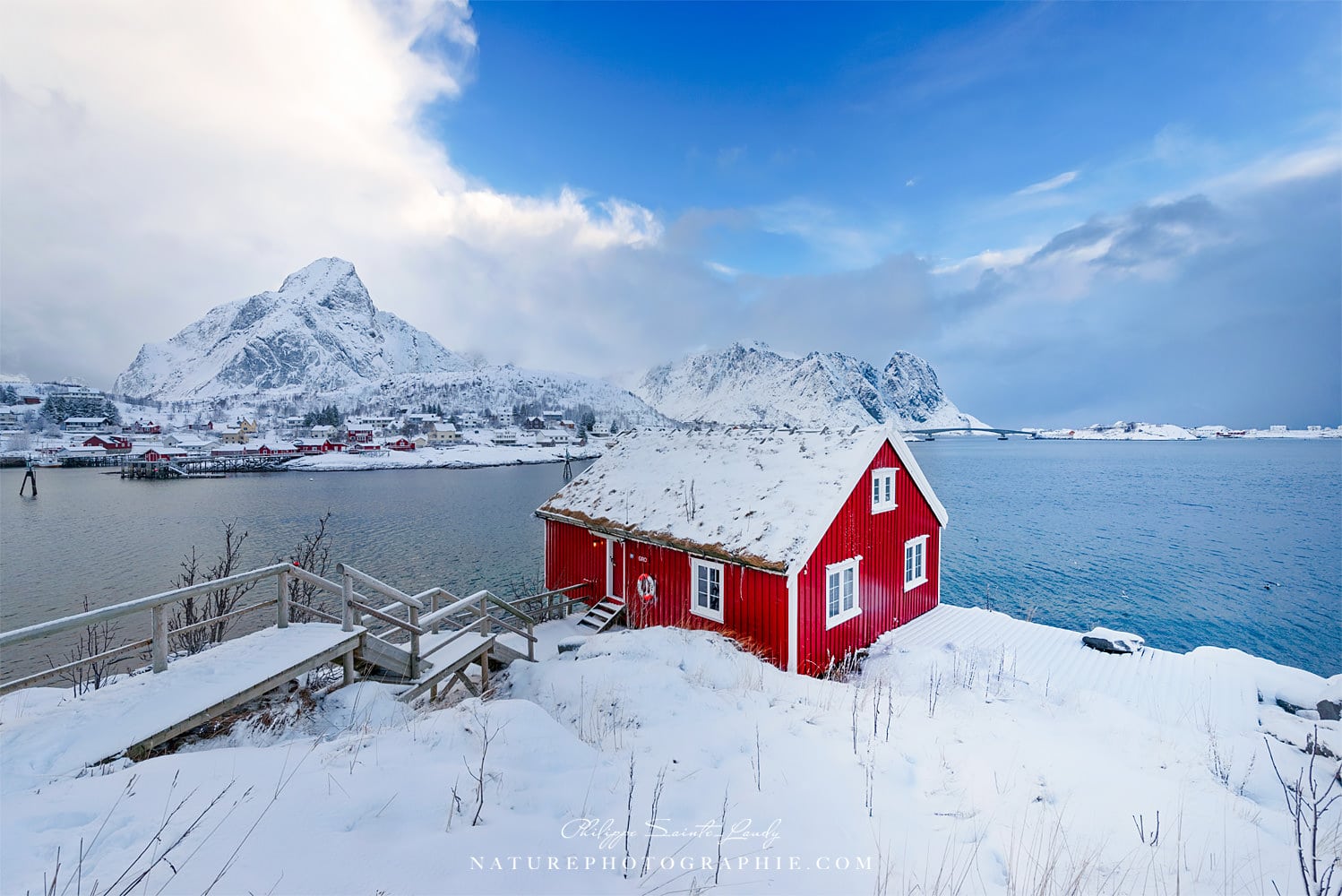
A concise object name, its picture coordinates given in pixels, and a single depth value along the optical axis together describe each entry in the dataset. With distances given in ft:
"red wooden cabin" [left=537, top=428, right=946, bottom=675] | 38.37
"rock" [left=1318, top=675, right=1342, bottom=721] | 34.32
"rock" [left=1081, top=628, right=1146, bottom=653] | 45.68
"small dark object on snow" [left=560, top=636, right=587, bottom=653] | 38.83
